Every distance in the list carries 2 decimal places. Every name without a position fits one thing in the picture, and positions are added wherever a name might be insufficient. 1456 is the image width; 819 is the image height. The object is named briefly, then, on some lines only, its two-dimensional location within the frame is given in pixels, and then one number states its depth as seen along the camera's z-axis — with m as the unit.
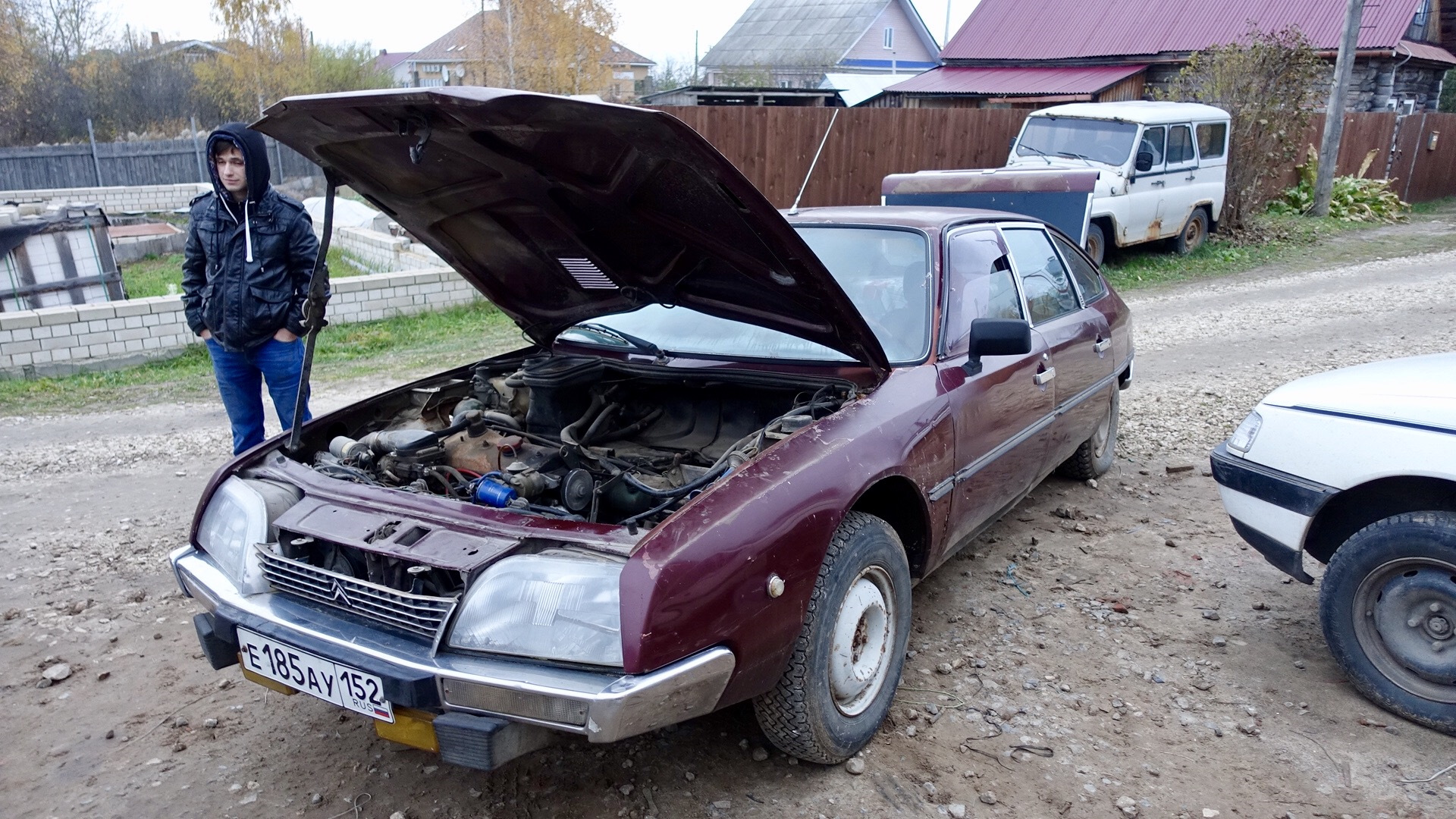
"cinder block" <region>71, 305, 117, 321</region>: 8.09
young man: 4.31
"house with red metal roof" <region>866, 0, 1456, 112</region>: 21.03
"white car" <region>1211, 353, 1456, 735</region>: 3.00
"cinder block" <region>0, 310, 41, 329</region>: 7.79
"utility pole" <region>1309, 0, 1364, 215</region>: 15.44
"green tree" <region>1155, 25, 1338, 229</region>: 14.01
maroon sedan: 2.32
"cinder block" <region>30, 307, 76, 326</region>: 7.94
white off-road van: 11.52
